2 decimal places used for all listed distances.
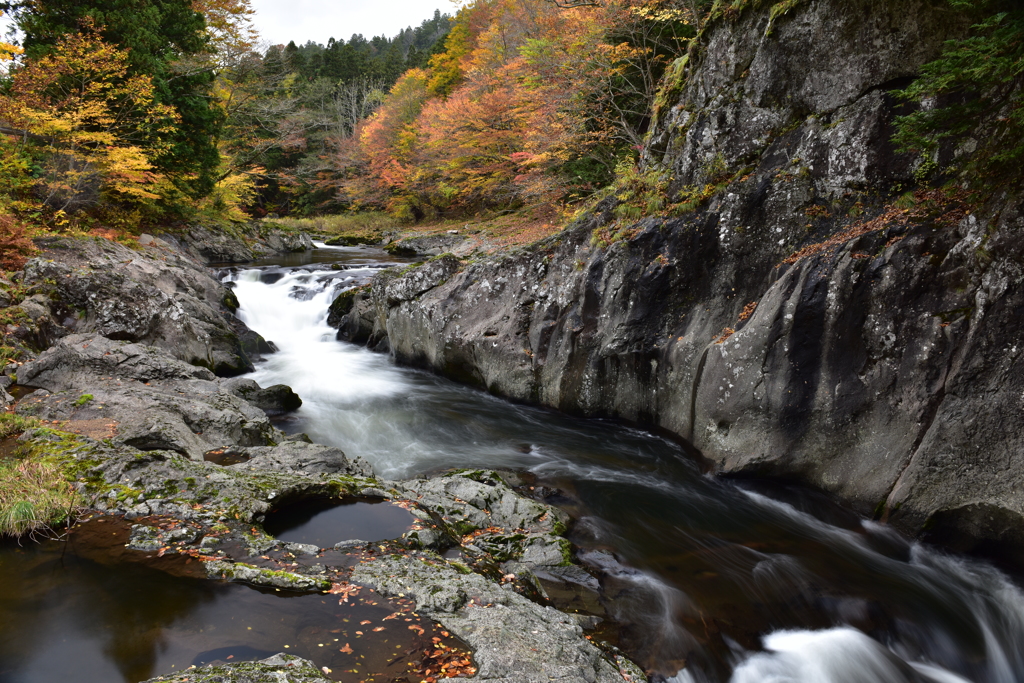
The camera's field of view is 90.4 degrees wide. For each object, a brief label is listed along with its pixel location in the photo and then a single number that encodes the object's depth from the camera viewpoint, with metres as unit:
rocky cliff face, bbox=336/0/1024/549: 5.75
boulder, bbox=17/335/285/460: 6.10
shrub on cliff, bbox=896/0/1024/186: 4.98
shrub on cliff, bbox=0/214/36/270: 10.08
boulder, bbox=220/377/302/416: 9.67
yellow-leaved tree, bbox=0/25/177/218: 12.99
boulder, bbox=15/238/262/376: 9.59
